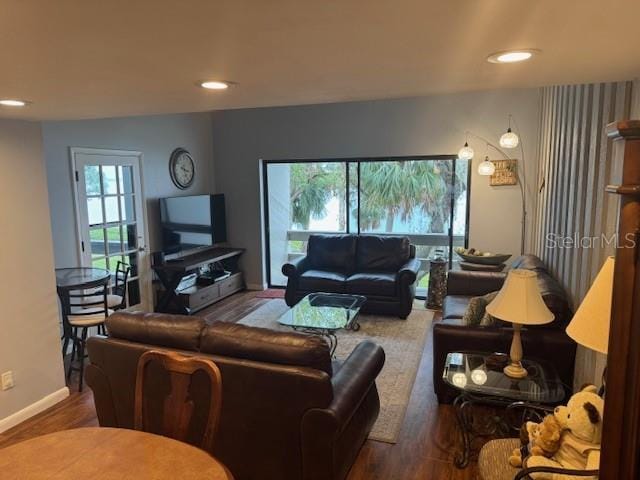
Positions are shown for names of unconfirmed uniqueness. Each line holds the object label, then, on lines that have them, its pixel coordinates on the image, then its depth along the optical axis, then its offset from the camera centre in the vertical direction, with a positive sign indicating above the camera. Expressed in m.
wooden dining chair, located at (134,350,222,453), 1.78 -0.81
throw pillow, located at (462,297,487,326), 3.43 -0.90
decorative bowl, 5.48 -0.80
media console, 5.62 -1.17
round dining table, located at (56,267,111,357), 3.80 -0.71
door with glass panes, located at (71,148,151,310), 4.73 -0.21
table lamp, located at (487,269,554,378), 2.66 -0.65
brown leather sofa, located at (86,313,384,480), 2.25 -1.01
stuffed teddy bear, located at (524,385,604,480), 1.78 -0.98
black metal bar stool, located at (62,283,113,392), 3.90 -1.04
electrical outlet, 3.25 -1.29
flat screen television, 5.83 -0.37
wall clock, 6.14 +0.37
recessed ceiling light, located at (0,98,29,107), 2.48 +0.52
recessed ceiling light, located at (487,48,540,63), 1.61 +0.48
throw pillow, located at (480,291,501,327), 3.35 -0.94
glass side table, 2.67 -1.15
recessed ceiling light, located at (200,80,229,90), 2.10 +0.51
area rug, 3.32 -1.54
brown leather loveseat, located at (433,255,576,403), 3.11 -1.03
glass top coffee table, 4.29 -1.19
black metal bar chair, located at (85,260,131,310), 4.34 -0.97
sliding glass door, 6.19 -0.13
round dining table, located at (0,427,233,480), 1.58 -0.94
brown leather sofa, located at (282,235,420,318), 5.50 -1.00
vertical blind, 2.65 +0.03
